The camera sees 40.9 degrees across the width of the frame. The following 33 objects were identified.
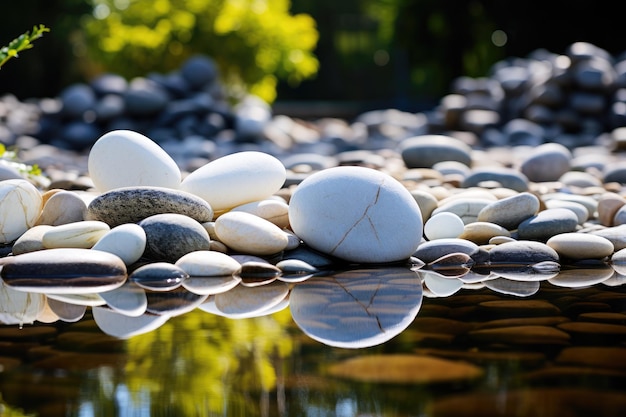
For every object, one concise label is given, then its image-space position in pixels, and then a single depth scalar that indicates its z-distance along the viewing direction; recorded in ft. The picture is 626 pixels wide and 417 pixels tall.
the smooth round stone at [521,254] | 11.99
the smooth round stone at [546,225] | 13.05
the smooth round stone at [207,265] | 10.91
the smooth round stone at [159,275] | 10.47
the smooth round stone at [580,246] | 12.23
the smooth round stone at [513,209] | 13.39
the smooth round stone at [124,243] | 11.00
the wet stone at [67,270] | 10.31
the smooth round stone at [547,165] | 21.22
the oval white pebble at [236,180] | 13.17
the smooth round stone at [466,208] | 13.92
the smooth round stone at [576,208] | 14.37
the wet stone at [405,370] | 6.16
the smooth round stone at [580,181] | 19.03
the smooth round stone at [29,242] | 11.81
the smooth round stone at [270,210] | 12.84
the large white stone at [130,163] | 13.33
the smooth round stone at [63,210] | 12.80
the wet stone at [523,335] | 7.38
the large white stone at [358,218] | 11.69
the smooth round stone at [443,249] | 12.05
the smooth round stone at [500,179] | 17.57
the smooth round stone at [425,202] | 14.07
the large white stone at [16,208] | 12.48
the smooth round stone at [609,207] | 14.64
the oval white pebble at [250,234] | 11.54
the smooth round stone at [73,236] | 11.55
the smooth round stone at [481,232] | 12.92
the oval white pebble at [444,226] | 12.90
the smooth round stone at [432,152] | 22.31
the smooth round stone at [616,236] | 12.96
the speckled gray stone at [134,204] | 12.09
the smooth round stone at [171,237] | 11.37
